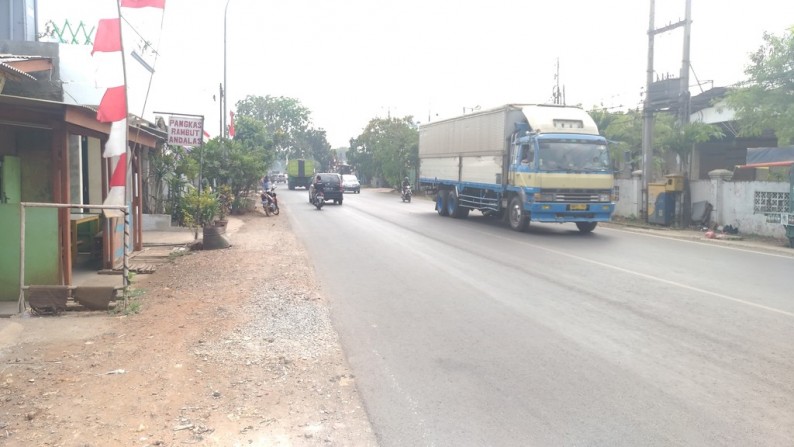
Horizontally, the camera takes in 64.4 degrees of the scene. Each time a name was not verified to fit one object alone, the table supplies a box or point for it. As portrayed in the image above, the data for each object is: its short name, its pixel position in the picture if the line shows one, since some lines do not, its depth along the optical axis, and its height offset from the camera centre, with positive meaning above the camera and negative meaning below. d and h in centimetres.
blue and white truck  1731 +72
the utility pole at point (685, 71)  2178 +424
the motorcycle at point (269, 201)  2564 -52
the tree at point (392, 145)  5181 +386
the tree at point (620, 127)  3331 +346
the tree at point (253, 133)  3830 +346
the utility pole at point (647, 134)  2294 +215
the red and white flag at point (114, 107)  852 +109
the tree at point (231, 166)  2384 +88
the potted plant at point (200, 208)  1762 -55
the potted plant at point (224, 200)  2012 -44
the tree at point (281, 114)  7919 +952
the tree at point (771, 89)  1978 +341
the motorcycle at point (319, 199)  2958 -46
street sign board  1575 +143
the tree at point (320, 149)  9325 +603
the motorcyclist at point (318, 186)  3014 +16
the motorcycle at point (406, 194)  3738 -24
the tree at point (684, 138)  2300 +204
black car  3244 +17
